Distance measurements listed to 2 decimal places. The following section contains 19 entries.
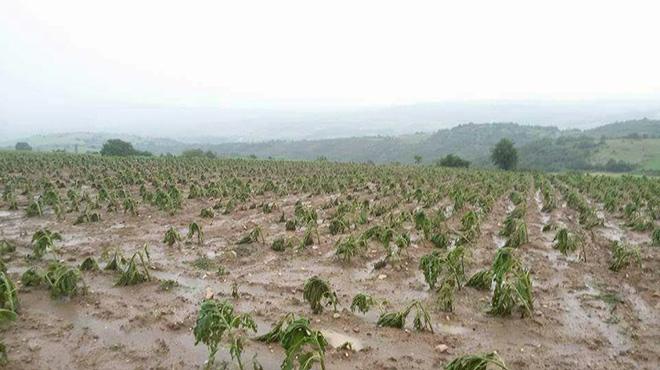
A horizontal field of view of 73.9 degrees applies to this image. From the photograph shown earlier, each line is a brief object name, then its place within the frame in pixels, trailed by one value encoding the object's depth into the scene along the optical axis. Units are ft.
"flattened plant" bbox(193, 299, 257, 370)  16.21
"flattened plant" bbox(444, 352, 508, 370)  14.99
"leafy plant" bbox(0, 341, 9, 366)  16.84
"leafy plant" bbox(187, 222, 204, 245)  35.47
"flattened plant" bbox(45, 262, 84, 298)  23.47
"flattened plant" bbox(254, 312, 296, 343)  19.08
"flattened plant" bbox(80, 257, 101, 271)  28.12
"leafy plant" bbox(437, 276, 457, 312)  22.93
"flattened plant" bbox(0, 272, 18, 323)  19.88
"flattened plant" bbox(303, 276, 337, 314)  22.13
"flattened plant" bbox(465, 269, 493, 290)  25.64
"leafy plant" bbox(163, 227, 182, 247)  34.78
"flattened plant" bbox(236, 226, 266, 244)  35.86
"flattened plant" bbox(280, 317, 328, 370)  14.93
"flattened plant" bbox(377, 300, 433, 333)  20.58
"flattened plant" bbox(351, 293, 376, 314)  21.91
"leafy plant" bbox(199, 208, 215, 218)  47.50
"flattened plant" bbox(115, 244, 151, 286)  25.89
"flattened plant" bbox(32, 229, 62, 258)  29.24
